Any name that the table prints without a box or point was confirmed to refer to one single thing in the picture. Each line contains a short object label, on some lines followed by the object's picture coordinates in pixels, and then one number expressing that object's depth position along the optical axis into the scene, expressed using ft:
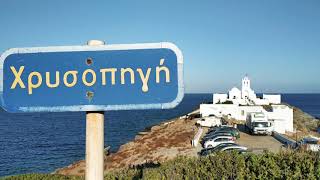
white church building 141.49
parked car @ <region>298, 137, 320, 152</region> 93.66
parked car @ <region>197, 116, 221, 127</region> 152.66
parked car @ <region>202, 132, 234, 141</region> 107.55
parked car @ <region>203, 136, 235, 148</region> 99.86
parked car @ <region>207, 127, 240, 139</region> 113.70
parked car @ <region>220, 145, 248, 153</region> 82.33
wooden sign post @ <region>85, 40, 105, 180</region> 9.29
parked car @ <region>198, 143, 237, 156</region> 84.75
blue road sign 8.89
